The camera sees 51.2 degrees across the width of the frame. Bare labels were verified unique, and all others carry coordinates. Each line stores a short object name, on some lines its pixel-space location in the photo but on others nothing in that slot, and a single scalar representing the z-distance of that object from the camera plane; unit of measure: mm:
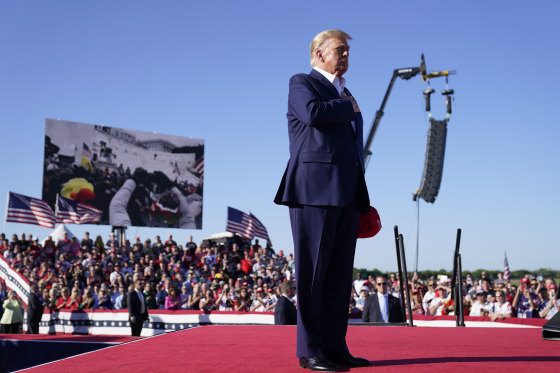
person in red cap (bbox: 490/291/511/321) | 10633
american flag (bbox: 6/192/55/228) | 23375
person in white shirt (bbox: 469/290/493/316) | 11030
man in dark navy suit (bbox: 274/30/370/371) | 2795
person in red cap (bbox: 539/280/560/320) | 10883
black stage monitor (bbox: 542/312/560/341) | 3763
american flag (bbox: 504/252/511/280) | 19703
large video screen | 30953
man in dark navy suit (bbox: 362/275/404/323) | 8758
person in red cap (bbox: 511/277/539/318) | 11453
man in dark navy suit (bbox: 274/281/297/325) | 6762
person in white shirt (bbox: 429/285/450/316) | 11719
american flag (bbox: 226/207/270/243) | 25325
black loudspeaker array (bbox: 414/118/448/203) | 39094
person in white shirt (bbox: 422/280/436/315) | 12328
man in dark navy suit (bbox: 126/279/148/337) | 13281
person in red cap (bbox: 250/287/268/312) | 13719
